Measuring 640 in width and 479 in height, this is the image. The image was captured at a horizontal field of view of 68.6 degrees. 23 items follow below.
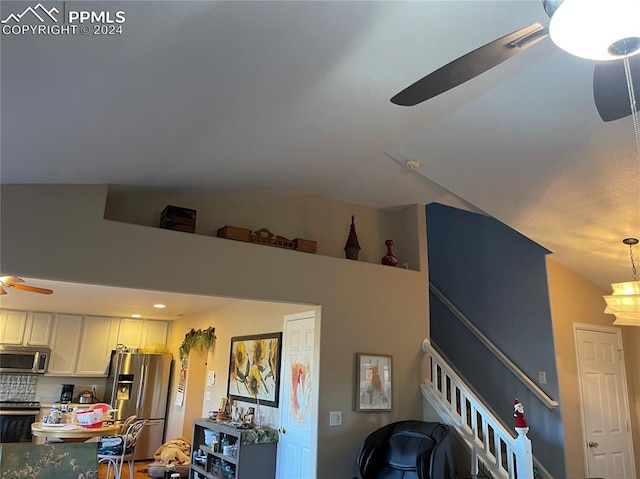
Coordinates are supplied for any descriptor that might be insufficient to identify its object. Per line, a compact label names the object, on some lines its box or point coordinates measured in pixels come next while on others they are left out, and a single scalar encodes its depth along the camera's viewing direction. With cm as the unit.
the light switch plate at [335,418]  421
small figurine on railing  355
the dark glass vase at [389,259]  509
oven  656
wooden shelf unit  451
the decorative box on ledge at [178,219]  392
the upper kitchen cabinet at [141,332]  793
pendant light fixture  398
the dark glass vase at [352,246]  491
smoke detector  421
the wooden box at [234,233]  414
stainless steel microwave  684
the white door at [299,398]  424
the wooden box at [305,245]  454
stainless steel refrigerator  729
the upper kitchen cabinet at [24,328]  699
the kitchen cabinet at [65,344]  729
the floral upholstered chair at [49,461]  288
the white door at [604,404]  500
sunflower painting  510
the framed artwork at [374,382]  441
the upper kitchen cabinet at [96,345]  750
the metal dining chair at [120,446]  523
